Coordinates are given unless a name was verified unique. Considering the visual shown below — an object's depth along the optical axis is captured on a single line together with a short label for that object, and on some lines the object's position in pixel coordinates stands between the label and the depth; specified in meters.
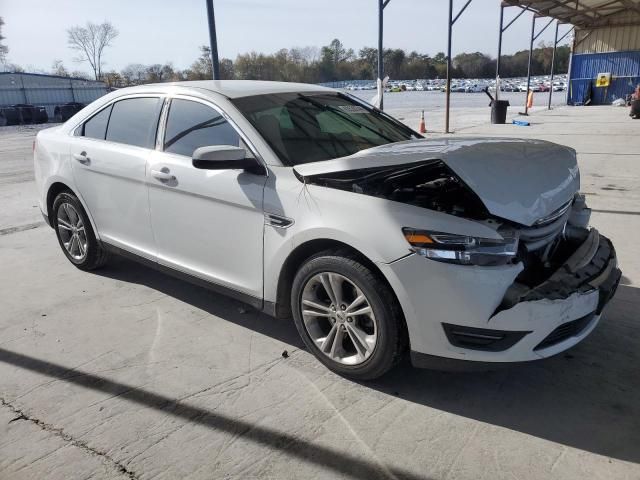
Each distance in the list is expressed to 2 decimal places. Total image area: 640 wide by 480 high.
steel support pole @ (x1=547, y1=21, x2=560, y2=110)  27.74
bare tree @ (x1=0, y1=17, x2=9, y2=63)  70.38
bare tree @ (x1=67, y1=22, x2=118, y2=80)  87.12
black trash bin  18.56
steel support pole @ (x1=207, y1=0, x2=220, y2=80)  6.95
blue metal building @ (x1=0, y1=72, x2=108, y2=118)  36.94
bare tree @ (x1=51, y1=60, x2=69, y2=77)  85.57
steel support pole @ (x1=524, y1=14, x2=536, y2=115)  24.99
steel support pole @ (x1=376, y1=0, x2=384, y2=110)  12.32
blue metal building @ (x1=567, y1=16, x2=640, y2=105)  29.61
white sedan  2.47
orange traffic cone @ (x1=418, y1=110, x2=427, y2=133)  15.86
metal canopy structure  21.86
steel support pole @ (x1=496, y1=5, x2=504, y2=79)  20.20
